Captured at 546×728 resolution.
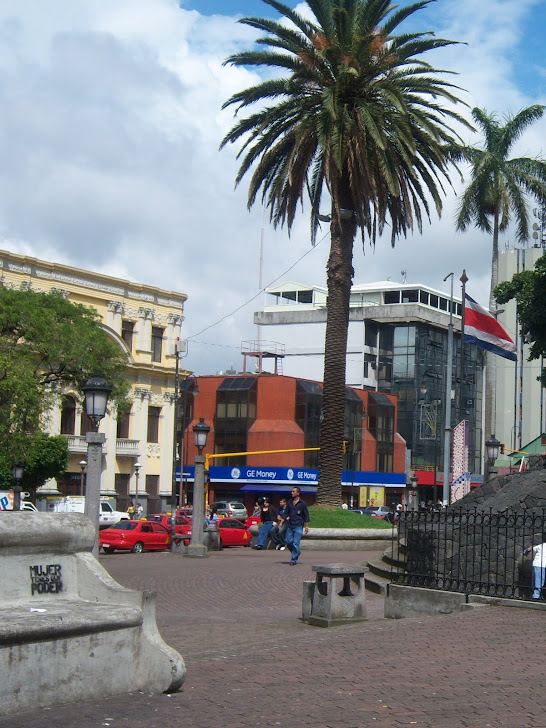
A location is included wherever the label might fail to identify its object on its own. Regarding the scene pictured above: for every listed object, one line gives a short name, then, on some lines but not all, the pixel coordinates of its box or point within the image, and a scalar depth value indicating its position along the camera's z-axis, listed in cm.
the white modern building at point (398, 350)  9000
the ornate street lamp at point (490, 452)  3386
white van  4375
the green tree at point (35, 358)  3525
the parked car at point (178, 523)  3765
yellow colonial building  5581
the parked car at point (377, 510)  6191
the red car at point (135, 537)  3269
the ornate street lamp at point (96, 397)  1588
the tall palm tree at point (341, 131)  2858
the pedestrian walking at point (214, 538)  3122
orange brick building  6881
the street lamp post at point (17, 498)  3569
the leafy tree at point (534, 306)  2997
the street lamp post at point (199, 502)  2669
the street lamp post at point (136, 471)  6019
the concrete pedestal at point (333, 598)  1232
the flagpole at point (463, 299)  3619
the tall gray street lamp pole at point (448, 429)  4144
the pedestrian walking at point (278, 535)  2696
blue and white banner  6825
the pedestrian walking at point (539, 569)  1193
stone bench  600
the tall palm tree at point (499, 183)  4584
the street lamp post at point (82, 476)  5522
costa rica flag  3441
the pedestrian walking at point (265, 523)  3078
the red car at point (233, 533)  3541
